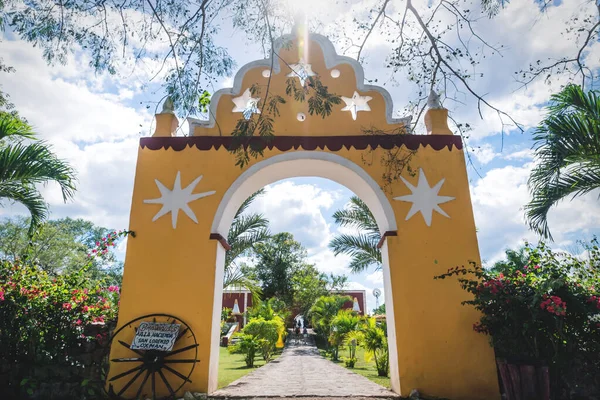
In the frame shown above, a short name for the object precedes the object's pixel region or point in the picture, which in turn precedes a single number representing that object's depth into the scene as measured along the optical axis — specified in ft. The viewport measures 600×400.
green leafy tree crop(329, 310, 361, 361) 39.99
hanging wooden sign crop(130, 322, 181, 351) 15.76
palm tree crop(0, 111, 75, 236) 18.68
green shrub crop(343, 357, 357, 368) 34.58
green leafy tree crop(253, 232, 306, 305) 79.56
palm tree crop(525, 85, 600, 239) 17.44
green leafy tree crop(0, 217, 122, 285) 67.46
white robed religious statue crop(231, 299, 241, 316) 84.58
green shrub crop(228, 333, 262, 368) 33.06
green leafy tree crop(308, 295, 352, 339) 53.26
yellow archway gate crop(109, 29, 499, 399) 16.69
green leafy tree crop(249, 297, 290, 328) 44.19
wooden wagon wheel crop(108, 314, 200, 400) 15.91
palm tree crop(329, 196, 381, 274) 34.27
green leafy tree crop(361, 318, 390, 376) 29.73
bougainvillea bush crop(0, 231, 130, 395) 16.28
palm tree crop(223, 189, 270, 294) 32.94
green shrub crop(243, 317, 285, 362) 39.04
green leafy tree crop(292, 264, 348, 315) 77.61
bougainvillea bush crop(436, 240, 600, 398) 13.67
